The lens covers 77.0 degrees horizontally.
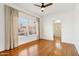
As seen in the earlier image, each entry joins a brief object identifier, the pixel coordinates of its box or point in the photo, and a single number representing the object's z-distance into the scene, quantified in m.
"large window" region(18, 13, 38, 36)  2.72
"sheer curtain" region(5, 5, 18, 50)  2.05
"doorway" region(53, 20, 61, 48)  4.99
